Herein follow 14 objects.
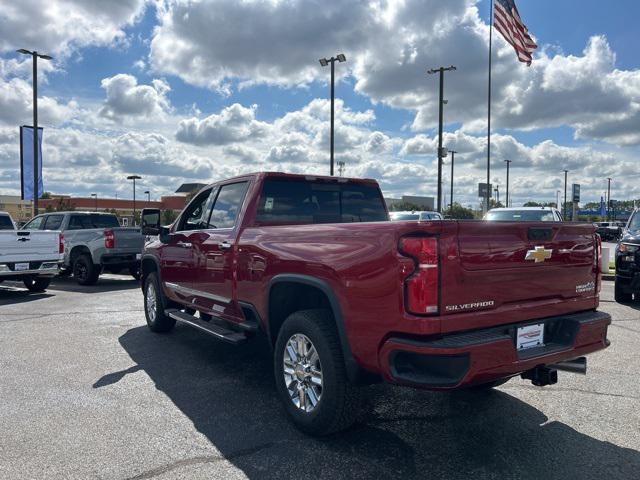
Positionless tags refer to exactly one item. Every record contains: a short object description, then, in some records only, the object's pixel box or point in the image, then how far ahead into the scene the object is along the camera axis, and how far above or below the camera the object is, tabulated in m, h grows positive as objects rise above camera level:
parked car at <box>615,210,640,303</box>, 9.11 -0.85
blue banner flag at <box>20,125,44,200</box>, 23.48 +2.48
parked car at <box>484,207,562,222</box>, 13.71 +0.05
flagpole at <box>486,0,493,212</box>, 28.63 +5.22
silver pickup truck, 12.69 -0.90
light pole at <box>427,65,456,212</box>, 25.41 +4.75
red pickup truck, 3.05 -0.58
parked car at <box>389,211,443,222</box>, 17.20 -0.02
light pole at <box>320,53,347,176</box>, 23.09 +6.39
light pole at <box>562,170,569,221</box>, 73.88 +5.05
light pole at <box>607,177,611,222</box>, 79.25 +1.10
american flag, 19.77 +7.12
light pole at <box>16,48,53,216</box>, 23.23 +4.37
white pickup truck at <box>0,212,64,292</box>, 10.78 -0.95
